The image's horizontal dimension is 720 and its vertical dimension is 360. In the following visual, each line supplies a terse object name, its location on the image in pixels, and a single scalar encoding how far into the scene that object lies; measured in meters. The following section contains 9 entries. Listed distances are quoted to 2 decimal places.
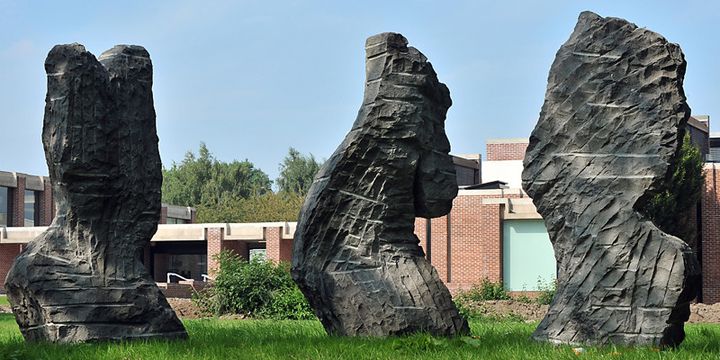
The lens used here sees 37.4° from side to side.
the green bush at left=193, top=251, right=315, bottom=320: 19.91
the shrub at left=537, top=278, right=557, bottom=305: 25.92
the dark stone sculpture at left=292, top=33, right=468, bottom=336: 11.16
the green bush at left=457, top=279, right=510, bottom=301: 30.18
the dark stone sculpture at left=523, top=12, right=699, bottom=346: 10.18
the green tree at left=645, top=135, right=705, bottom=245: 29.17
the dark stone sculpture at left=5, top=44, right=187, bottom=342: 11.09
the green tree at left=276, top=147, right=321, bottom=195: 75.19
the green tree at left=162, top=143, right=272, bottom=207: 71.88
